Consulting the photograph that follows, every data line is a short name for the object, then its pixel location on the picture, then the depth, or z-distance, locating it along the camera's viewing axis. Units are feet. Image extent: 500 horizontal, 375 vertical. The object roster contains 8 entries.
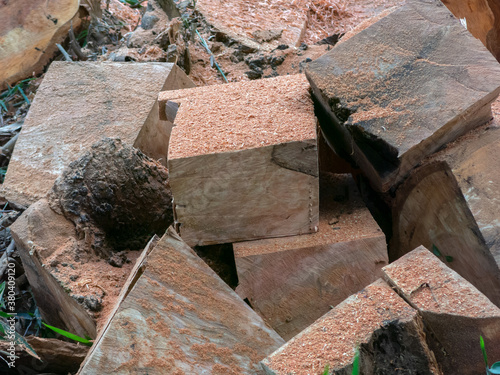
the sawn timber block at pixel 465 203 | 6.59
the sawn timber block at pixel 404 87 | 6.73
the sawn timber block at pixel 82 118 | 9.66
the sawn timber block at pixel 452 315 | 5.21
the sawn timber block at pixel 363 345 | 5.05
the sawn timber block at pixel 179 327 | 5.33
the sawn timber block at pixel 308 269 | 7.25
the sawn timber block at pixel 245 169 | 6.72
